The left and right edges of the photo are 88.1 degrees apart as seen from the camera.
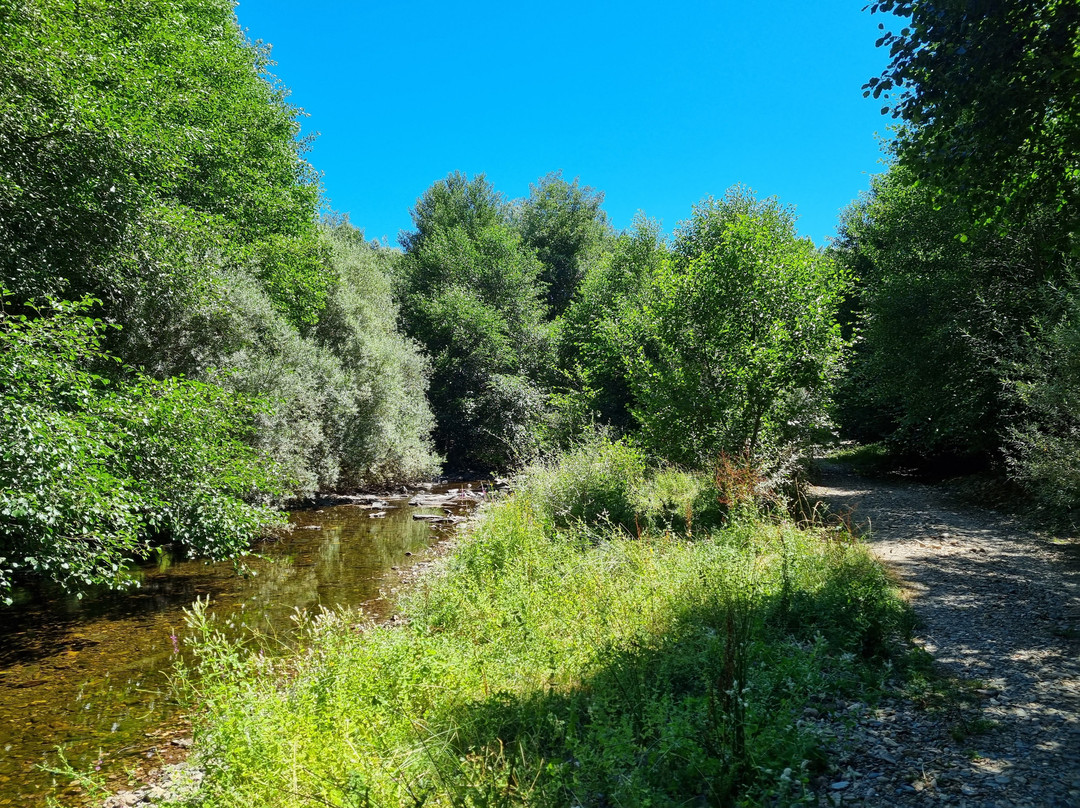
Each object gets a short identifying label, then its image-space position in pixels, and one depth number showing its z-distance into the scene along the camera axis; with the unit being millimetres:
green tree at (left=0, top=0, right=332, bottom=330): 9117
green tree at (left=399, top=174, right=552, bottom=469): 31391
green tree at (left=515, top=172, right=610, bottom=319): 44500
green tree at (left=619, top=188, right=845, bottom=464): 11820
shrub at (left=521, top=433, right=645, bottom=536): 11977
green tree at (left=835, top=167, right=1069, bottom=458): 15086
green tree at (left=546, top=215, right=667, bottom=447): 25547
